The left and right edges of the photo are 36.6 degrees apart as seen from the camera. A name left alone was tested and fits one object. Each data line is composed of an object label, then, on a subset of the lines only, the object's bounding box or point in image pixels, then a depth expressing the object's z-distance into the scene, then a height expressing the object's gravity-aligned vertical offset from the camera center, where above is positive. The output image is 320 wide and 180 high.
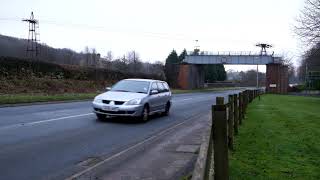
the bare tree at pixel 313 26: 41.53 +5.02
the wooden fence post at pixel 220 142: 4.60 -0.57
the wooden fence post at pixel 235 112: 11.96 -0.75
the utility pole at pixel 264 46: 97.22 +7.63
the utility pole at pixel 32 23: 59.88 +7.36
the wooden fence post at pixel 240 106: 15.01 -0.73
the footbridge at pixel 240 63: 84.44 +3.49
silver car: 16.44 -0.61
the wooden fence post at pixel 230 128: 9.85 -0.93
